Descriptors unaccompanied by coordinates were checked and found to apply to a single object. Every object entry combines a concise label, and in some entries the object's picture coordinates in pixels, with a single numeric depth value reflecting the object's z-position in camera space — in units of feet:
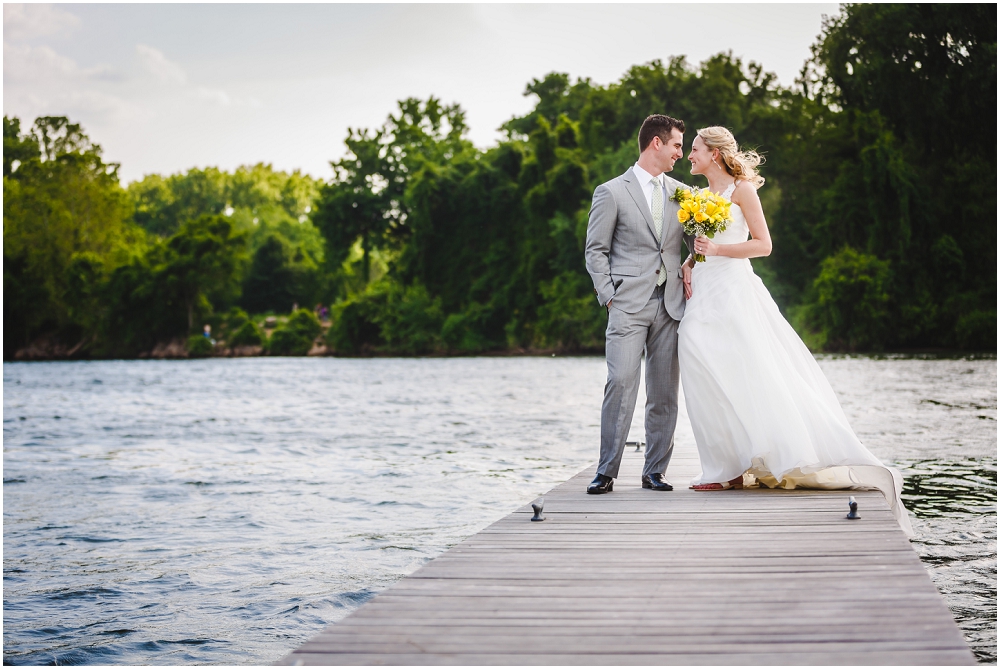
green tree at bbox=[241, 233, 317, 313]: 237.86
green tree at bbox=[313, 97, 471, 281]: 215.10
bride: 19.74
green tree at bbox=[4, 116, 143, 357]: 207.31
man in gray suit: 19.61
